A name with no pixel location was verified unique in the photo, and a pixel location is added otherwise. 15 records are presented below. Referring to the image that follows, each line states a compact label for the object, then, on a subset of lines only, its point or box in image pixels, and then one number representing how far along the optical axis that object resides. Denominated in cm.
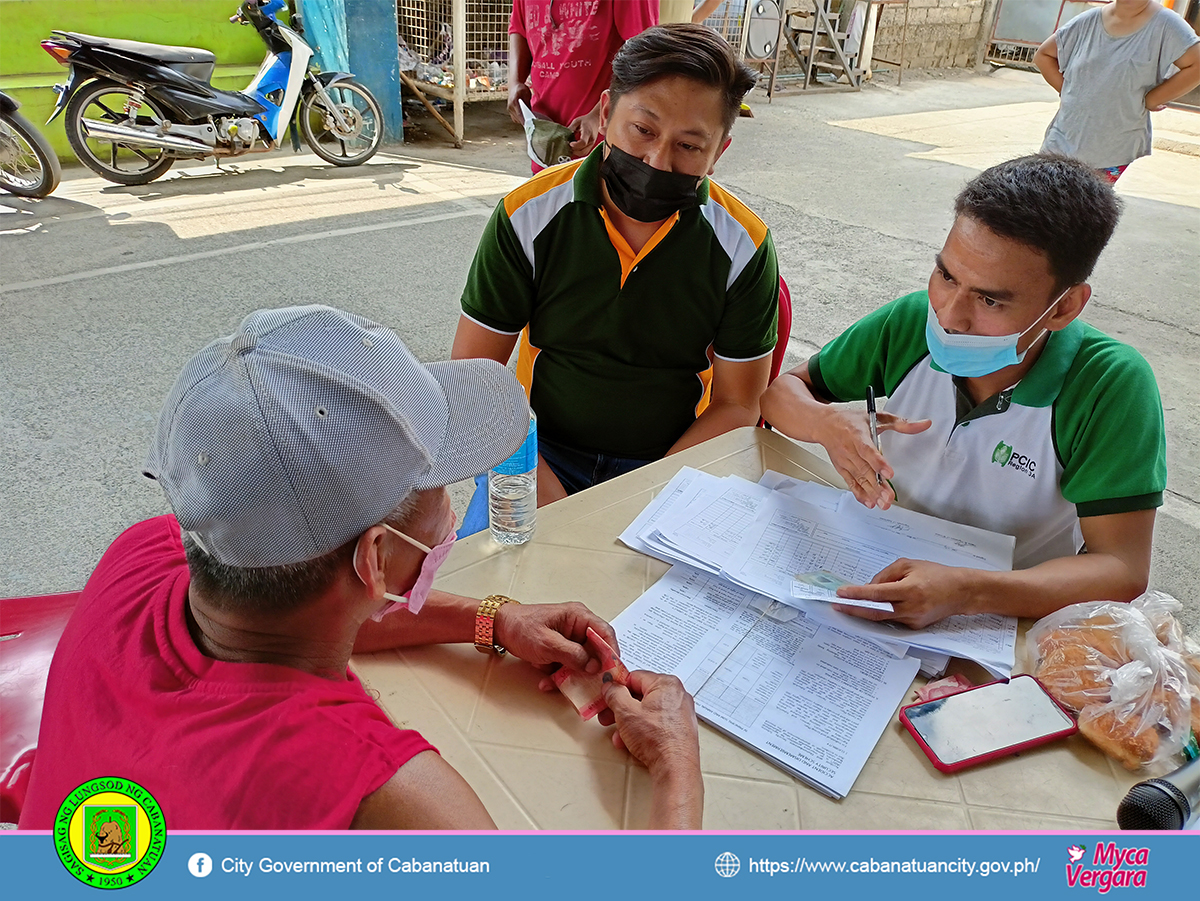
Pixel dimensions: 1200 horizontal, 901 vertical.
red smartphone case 105
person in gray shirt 366
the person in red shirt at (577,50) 329
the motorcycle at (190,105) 519
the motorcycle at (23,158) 484
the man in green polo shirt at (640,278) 182
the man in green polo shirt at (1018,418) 135
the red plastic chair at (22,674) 112
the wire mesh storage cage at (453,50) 675
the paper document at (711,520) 138
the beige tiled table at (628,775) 99
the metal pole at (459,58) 638
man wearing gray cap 81
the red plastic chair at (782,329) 219
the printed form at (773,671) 106
